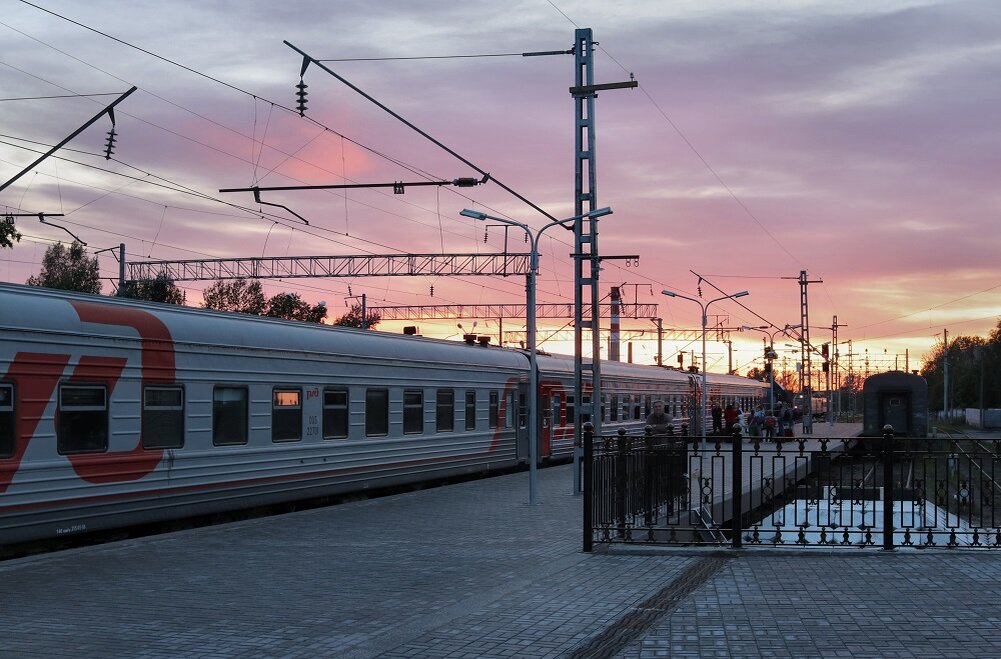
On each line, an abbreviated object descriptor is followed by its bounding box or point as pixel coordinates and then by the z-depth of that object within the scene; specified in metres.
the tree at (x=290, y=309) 73.62
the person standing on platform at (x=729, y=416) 49.03
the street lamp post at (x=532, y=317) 21.55
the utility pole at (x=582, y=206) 23.31
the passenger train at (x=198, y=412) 14.23
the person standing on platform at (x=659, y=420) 22.36
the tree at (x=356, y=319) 79.31
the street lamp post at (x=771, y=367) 64.09
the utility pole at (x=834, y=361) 86.31
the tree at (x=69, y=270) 78.50
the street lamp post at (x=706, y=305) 52.53
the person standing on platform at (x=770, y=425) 47.56
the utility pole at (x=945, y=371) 110.19
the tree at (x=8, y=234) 25.08
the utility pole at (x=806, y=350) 63.91
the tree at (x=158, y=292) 56.99
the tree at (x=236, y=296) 72.81
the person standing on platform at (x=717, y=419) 52.62
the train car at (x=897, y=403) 50.34
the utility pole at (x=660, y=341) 70.12
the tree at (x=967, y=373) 101.38
